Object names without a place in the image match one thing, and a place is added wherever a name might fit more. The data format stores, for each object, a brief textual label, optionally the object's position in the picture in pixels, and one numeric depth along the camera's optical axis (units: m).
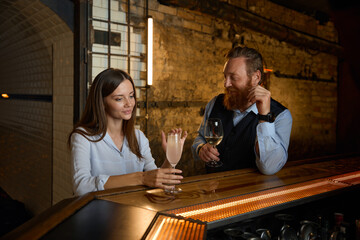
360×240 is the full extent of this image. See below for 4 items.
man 2.07
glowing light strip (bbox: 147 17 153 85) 4.09
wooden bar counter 1.04
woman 1.98
